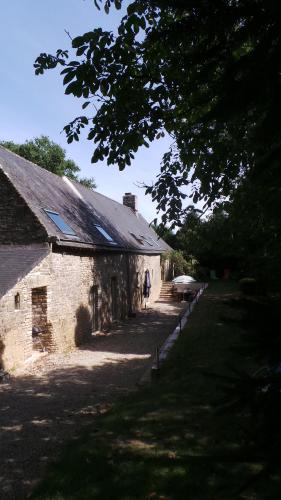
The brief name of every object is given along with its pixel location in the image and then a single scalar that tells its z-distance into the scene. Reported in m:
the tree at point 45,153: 39.56
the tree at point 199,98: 1.48
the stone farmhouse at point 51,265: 11.78
